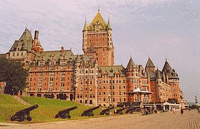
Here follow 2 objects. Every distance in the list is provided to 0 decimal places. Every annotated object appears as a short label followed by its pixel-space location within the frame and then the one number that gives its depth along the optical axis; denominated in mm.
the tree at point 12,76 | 62122
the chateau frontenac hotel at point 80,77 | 82250
